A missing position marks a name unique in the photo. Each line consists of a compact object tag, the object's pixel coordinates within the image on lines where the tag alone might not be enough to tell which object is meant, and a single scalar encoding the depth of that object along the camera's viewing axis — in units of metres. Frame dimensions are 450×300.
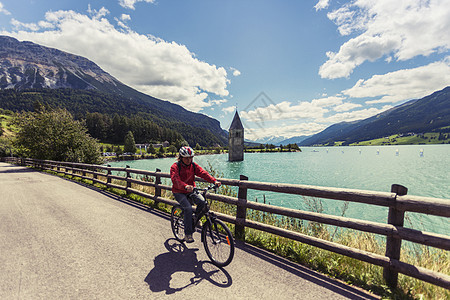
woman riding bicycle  4.57
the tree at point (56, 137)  24.56
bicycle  4.01
